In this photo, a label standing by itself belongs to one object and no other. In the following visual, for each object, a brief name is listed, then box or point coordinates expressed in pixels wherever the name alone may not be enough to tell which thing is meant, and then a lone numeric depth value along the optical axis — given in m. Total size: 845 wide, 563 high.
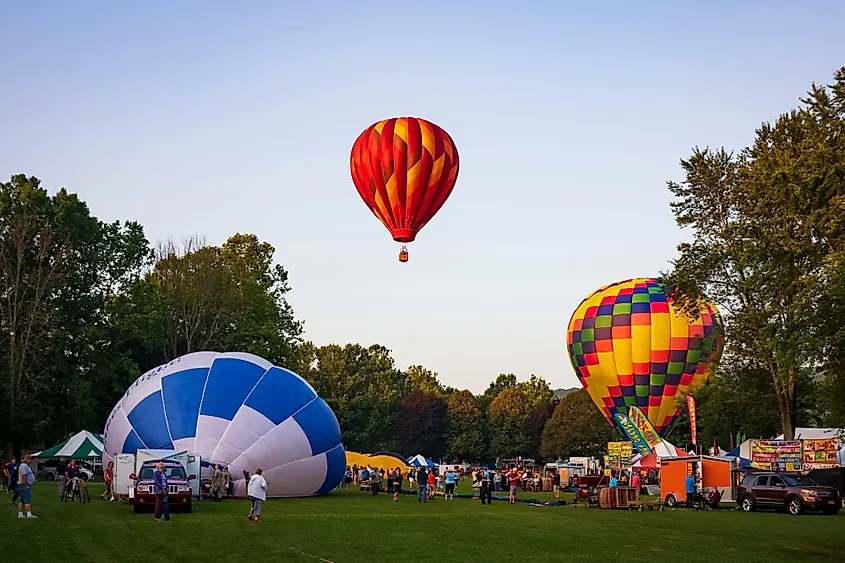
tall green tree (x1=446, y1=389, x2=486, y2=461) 108.56
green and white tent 46.24
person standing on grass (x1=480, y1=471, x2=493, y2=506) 34.66
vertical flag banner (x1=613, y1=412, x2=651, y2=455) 45.34
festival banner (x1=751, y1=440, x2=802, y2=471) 36.34
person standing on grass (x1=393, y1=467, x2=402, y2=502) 34.75
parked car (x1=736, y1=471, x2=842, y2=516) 29.38
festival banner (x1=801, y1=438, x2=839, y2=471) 36.03
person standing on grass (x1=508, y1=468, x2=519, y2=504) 34.82
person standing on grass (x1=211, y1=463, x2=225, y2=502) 29.22
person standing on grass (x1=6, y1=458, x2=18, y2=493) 28.90
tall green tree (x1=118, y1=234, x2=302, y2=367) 54.53
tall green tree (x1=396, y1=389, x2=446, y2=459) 109.75
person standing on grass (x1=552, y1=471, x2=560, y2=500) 43.25
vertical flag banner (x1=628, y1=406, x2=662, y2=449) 45.03
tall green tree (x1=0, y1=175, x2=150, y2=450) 47.44
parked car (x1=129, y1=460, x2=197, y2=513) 24.69
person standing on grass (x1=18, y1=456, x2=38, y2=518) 22.39
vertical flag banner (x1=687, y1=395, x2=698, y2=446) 42.94
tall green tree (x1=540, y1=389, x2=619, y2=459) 91.38
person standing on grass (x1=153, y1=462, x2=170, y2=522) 22.50
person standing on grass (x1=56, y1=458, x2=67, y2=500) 30.10
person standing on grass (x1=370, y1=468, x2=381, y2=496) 40.34
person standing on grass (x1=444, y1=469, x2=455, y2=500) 36.78
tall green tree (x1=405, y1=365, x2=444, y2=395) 132.25
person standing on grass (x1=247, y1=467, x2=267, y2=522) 22.50
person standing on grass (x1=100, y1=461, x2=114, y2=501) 30.42
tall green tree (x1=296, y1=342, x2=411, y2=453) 101.38
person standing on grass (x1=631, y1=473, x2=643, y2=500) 35.81
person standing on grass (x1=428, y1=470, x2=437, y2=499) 39.00
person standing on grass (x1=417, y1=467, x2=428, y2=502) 33.66
